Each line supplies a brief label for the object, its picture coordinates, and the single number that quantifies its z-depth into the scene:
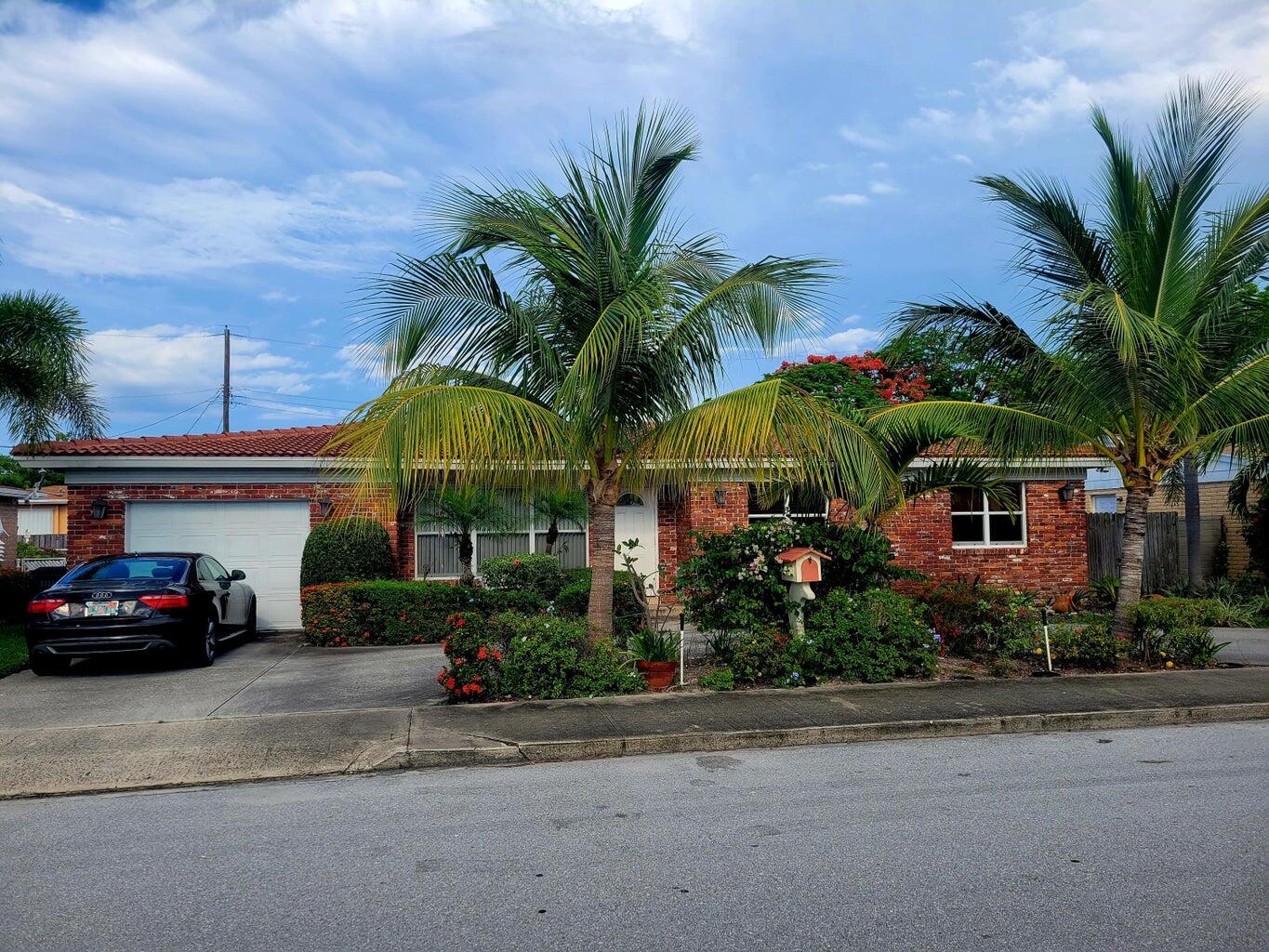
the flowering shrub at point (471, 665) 9.03
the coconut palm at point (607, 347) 9.05
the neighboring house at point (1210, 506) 21.59
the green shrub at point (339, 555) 14.75
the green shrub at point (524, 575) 15.01
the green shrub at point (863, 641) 9.89
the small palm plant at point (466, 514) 15.14
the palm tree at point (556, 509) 15.48
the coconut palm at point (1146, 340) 10.22
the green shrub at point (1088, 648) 10.62
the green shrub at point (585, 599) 14.26
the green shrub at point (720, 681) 9.55
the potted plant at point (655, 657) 9.68
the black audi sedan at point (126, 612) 10.70
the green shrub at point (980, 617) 10.82
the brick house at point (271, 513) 15.10
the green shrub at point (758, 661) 9.75
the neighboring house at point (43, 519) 39.34
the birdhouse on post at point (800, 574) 9.99
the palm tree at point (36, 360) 14.91
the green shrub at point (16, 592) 16.94
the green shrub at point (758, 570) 10.34
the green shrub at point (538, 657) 9.10
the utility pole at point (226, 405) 37.38
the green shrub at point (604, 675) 9.26
